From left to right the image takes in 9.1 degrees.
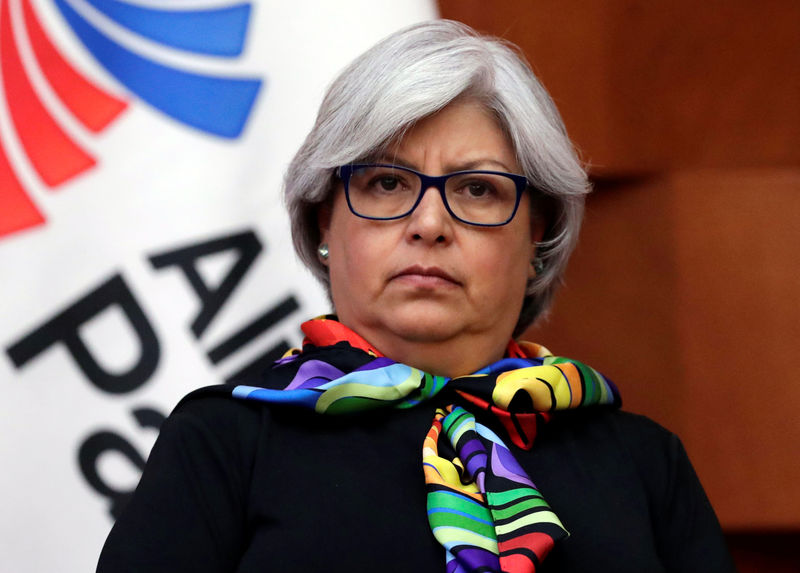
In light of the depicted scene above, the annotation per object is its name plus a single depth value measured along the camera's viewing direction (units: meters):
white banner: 3.70
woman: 3.41
